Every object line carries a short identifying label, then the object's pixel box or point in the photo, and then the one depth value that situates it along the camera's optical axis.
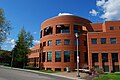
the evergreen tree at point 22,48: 23.50
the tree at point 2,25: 15.67
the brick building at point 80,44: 18.37
